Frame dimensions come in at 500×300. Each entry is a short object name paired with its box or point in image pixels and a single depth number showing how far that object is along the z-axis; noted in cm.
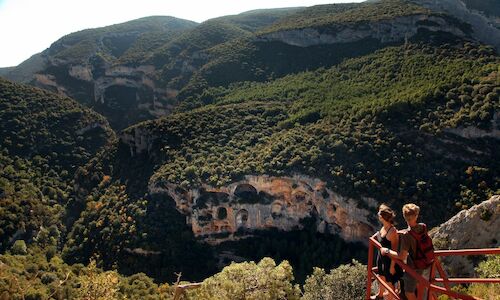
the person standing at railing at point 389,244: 846
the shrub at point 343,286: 3012
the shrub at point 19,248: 4940
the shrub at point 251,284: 2069
